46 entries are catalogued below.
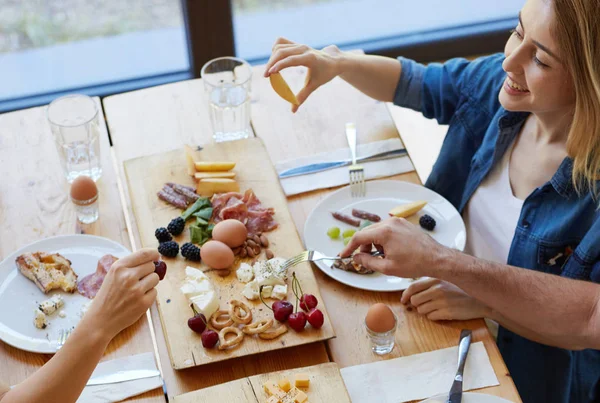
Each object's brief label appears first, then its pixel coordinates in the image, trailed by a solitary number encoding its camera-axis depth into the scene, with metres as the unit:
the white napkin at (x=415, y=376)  1.63
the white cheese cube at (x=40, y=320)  1.73
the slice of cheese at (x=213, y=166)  2.11
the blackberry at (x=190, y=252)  1.85
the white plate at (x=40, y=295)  1.71
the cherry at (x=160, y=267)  1.69
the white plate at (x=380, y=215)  1.87
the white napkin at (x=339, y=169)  2.17
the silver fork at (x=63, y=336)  1.68
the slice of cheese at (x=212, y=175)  2.09
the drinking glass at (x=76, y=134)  2.11
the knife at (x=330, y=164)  2.21
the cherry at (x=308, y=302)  1.73
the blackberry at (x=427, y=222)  2.02
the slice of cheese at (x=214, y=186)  2.05
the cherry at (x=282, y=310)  1.70
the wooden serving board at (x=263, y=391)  1.56
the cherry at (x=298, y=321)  1.68
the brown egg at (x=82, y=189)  1.98
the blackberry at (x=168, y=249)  1.86
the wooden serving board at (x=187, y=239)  1.67
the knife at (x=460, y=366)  1.59
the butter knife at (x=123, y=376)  1.64
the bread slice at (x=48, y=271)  1.81
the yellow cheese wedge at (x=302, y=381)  1.57
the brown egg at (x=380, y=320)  1.67
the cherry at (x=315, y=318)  1.69
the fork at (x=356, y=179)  2.14
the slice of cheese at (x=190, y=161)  2.10
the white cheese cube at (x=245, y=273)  1.82
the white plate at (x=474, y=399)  1.59
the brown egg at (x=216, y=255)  1.83
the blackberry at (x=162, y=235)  1.90
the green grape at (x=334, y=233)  2.00
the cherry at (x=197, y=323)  1.67
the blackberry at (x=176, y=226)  1.93
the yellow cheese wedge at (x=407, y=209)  2.04
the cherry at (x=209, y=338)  1.64
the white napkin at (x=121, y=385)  1.61
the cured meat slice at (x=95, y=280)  1.82
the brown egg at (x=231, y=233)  1.88
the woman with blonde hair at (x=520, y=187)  1.75
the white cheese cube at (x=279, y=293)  1.77
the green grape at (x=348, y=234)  2.00
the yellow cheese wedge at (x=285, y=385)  1.57
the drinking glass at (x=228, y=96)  2.25
